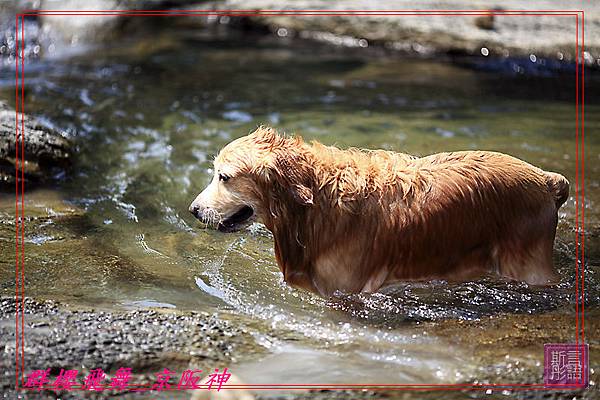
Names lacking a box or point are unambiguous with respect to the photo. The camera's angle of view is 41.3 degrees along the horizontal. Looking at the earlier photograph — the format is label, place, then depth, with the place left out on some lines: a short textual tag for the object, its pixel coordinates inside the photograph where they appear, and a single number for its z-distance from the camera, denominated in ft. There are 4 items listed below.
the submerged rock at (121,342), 15.02
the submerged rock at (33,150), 24.45
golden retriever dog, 16.99
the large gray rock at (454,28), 39.78
